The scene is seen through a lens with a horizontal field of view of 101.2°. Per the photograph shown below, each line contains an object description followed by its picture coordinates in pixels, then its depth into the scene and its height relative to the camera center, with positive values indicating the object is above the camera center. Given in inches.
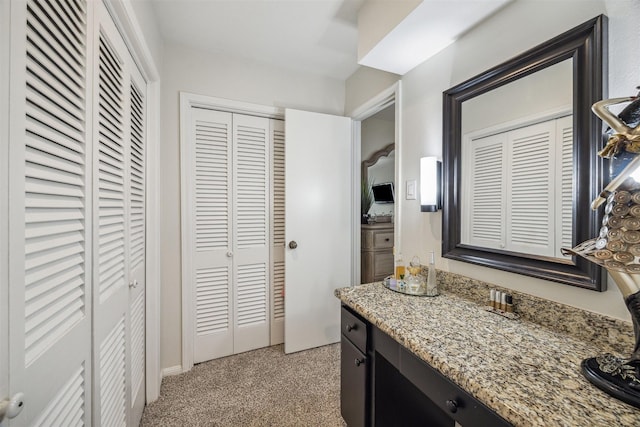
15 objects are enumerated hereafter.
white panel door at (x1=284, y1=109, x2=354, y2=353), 89.4 -4.6
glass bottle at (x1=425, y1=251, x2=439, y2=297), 54.8 -14.5
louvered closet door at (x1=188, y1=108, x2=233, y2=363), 84.3 -6.4
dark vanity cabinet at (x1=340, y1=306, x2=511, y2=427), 45.9 -33.7
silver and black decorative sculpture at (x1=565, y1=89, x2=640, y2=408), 25.9 -3.2
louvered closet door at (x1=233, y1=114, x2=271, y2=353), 90.0 -7.5
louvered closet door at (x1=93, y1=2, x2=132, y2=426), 38.5 -2.6
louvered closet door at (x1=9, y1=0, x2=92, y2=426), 22.8 -0.5
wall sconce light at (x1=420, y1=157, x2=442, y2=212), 57.5 +6.0
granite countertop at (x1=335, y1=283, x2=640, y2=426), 23.5 -17.6
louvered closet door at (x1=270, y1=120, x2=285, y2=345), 95.4 -7.0
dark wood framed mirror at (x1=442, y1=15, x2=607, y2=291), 34.5 +10.4
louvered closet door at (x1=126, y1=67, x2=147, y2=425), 55.5 -6.7
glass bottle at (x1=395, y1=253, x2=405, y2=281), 62.8 -14.2
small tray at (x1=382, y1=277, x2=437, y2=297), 54.4 -16.9
